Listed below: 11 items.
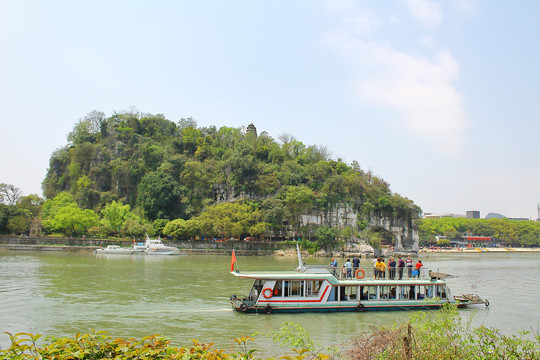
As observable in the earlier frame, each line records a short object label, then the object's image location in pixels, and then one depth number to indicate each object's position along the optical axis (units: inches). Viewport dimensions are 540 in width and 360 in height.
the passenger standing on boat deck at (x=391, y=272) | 828.6
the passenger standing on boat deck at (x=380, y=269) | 832.3
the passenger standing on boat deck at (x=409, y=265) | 848.7
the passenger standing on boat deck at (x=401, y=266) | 832.9
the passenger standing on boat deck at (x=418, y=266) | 852.0
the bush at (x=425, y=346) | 264.1
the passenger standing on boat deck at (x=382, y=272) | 834.2
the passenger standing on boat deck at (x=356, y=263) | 864.3
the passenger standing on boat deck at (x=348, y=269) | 826.2
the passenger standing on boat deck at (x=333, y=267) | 809.5
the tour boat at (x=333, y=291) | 765.3
